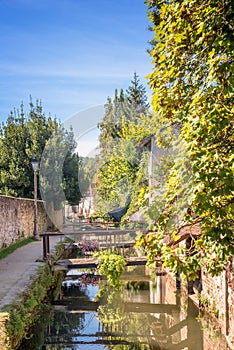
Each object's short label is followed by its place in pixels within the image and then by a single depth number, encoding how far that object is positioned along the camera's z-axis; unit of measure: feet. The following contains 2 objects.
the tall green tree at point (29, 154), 68.80
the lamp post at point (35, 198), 50.19
